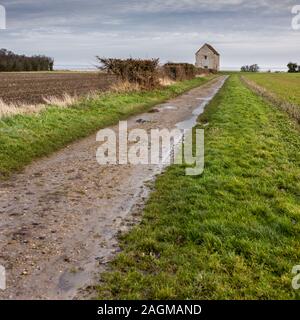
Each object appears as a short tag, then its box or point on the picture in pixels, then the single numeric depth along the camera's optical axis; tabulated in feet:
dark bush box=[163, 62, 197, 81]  142.34
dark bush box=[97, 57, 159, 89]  97.76
